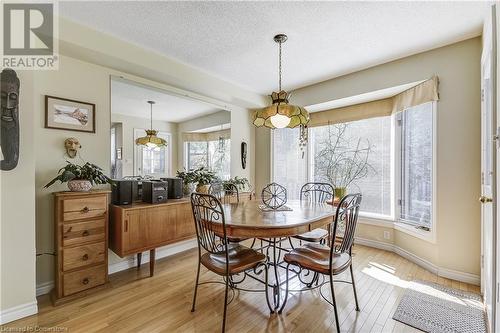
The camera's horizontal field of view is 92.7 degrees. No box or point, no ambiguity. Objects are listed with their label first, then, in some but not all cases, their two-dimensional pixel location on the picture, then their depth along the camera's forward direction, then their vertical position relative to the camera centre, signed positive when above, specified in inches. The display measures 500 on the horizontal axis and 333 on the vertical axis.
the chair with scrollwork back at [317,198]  99.5 -19.0
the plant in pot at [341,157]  148.3 +5.8
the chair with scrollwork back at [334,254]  69.2 -29.1
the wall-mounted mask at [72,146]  94.0 +7.8
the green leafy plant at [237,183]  149.3 -10.7
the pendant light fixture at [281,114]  86.8 +19.4
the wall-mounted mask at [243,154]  171.3 +8.7
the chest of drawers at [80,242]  83.0 -28.0
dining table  70.4 -17.4
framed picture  90.9 +20.5
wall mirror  111.3 +18.8
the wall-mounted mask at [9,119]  70.2 +14.0
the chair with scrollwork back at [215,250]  70.7 -28.0
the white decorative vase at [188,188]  131.7 -12.4
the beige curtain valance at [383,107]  108.1 +34.2
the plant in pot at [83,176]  86.9 -3.9
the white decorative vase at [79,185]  87.4 -7.2
